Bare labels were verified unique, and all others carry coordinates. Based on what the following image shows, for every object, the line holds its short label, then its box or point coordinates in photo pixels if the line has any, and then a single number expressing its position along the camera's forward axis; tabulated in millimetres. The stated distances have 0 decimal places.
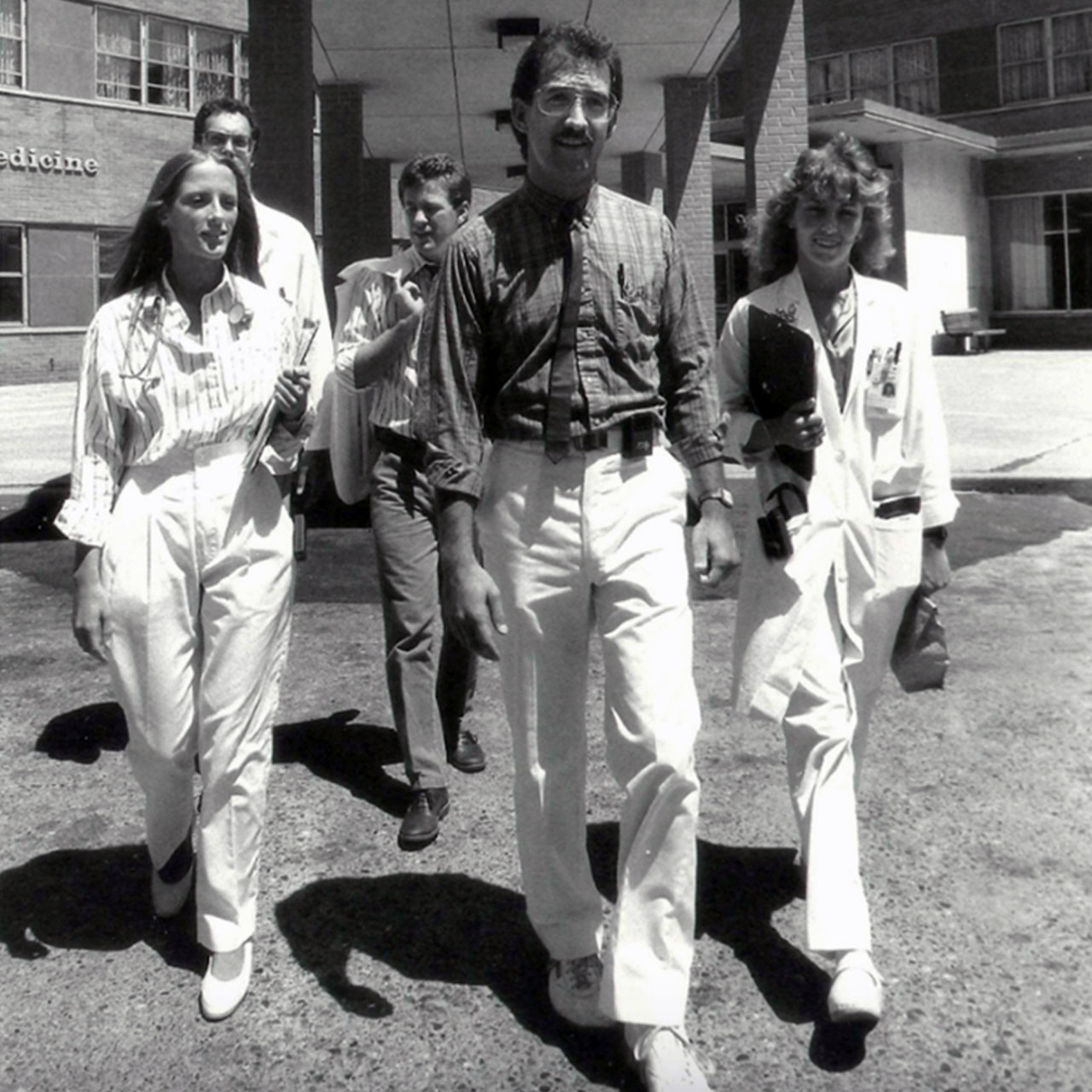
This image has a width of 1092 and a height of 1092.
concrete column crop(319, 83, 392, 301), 15570
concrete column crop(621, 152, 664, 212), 20141
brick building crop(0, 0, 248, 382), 28016
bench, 31000
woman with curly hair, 3279
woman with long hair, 3178
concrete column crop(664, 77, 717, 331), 15953
